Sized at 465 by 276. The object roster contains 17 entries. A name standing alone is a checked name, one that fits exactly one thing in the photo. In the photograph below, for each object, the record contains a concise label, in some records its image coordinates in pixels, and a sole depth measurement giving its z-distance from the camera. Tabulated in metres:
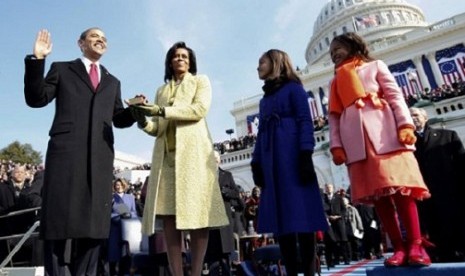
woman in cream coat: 2.16
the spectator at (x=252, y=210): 7.08
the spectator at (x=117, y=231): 4.52
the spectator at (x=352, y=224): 7.12
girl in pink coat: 1.98
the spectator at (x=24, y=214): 3.63
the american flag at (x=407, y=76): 28.88
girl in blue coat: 2.28
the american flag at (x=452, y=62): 27.58
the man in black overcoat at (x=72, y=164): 1.77
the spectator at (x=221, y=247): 3.67
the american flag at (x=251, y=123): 35.94
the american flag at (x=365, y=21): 51.34
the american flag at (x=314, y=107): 31.94
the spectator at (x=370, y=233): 7.57
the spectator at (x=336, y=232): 6.57
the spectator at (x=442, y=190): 3.12
